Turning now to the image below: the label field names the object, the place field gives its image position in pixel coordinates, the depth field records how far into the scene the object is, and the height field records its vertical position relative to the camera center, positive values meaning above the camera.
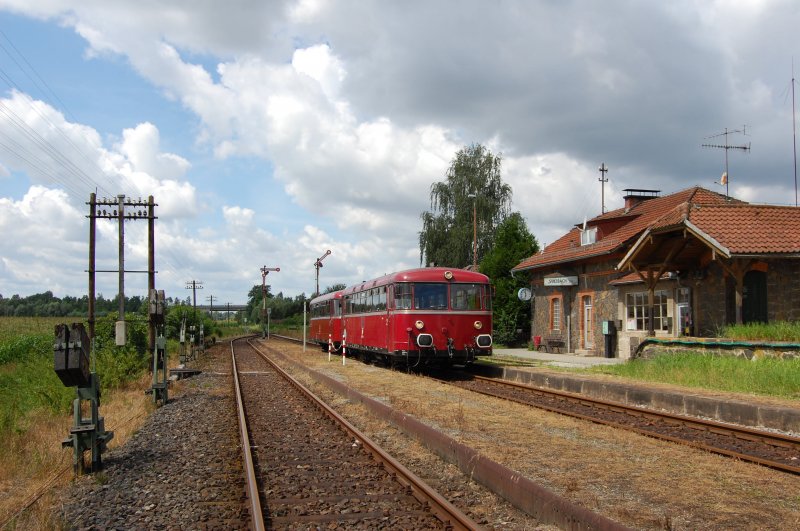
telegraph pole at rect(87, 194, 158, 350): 24.08 +2.96
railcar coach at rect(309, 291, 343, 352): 29.96 -0.44
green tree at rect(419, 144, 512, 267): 47.53 +6.63
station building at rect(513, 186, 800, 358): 17.05 +0.95
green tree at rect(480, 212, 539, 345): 35.20 +1.56
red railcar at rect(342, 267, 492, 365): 18.81 -0.19
